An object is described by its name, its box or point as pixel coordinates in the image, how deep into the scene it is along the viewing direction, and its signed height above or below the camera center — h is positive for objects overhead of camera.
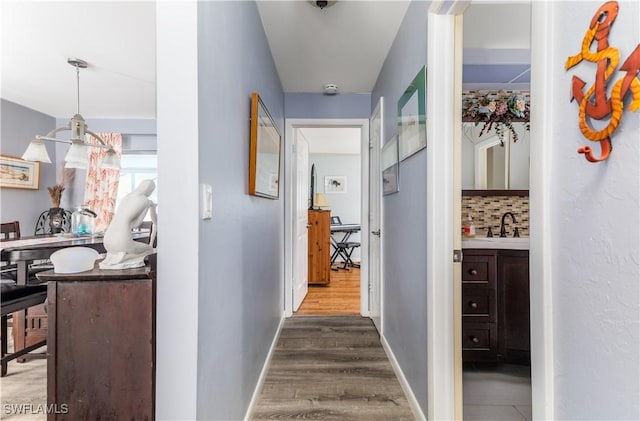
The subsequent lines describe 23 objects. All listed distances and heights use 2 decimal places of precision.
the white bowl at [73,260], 0.98 -0.15
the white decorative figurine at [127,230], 1.04 -0.05
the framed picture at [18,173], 3.79 +0.50
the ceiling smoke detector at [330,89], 3.16 +1.27
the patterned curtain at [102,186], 4.45 +0.39
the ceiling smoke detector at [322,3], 1.86 +1.24
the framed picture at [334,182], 6.52 +0.65
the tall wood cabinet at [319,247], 4.69 -0.50
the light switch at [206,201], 1.00 +0.04
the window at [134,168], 4.63 +0.66
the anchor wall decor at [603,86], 0.59 +0.25
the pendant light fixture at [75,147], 2.77 +0.60
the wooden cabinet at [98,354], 0.96 -0.42
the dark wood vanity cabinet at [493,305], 2.09 -0.60
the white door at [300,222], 3.51 -0.10
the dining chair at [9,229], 2.78 -0.14
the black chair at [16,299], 1.79 -0.50
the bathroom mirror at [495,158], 2.53 +0.45
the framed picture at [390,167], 2.21 +0.35
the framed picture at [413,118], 1.61 +0.54
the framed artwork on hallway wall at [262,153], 1.71 +0.38
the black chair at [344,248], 5.88 -0.66
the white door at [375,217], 2.93 -0.04
